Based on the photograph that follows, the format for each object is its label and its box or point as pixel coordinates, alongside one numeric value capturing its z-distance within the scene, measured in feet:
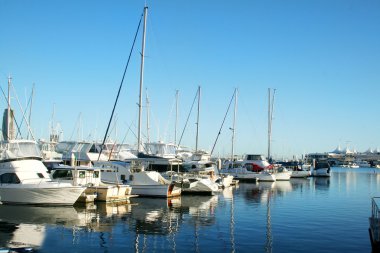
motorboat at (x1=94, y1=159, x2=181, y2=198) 128.67
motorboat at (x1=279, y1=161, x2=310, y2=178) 281.60
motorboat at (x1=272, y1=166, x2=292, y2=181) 242.60
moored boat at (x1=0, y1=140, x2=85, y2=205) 101.60
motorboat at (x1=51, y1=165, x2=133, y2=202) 111.96
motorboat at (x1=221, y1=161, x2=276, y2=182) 230.48
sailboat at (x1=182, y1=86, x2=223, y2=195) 145.07
